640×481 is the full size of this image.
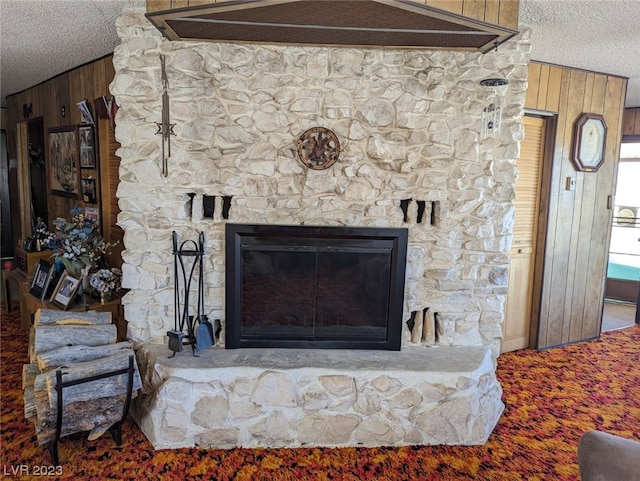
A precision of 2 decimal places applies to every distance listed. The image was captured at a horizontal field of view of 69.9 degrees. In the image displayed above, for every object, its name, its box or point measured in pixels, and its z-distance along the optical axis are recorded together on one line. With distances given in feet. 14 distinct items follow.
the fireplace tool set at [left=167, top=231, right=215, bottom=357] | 8.55
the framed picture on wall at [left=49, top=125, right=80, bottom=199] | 13.00
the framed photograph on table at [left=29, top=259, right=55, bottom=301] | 11.62
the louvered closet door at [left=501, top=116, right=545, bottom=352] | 12.18
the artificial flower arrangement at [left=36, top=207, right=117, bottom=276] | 10.76
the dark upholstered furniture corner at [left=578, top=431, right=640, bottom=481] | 4.20
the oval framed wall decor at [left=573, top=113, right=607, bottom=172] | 12.38
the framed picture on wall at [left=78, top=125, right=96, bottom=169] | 11.98
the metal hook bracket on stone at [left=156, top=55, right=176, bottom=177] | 8.36
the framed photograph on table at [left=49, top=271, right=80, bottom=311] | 10.65
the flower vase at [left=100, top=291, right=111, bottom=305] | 10.93
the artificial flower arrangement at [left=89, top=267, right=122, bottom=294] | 10.68
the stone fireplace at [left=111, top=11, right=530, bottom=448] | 8.21
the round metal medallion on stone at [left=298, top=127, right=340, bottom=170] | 8.64
